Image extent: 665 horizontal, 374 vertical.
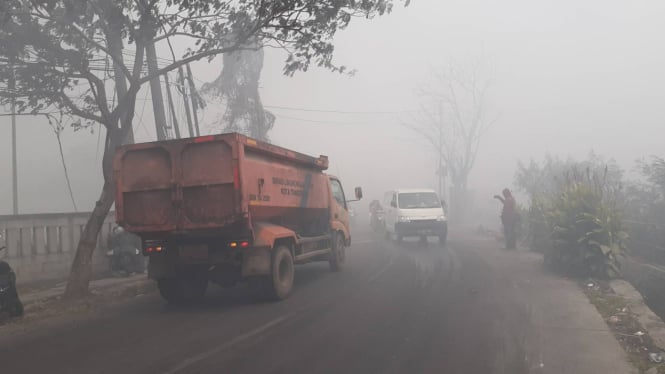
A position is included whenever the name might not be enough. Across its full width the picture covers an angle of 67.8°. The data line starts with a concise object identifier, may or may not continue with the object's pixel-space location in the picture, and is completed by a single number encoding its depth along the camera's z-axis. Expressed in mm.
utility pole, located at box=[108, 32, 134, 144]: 10891
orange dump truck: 7695
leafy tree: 9695
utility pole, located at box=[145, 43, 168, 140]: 13992
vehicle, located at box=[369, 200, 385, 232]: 25188
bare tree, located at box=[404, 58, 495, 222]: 39531
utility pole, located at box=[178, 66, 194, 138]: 15288
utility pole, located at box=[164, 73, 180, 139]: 16031
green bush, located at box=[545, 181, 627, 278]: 10195
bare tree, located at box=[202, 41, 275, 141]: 25750
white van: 17812
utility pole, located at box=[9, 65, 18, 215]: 18000
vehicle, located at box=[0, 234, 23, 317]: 7449
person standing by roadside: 15695
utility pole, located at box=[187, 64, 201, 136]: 16203
